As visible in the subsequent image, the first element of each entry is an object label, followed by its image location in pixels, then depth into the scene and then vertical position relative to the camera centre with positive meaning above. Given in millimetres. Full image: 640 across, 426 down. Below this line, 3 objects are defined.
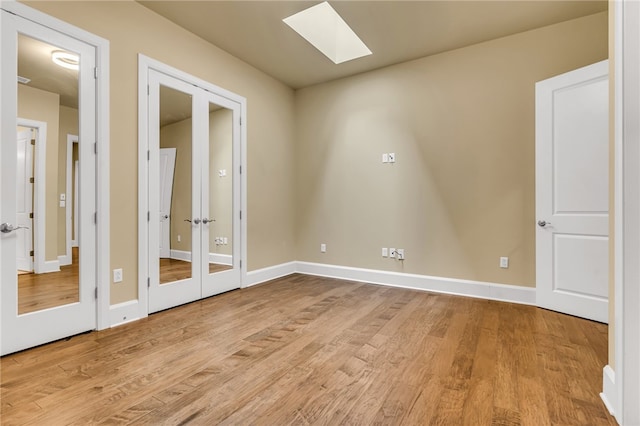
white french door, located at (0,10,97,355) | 2156 -23
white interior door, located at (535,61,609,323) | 2826 +196
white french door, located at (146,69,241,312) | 3104 +211
